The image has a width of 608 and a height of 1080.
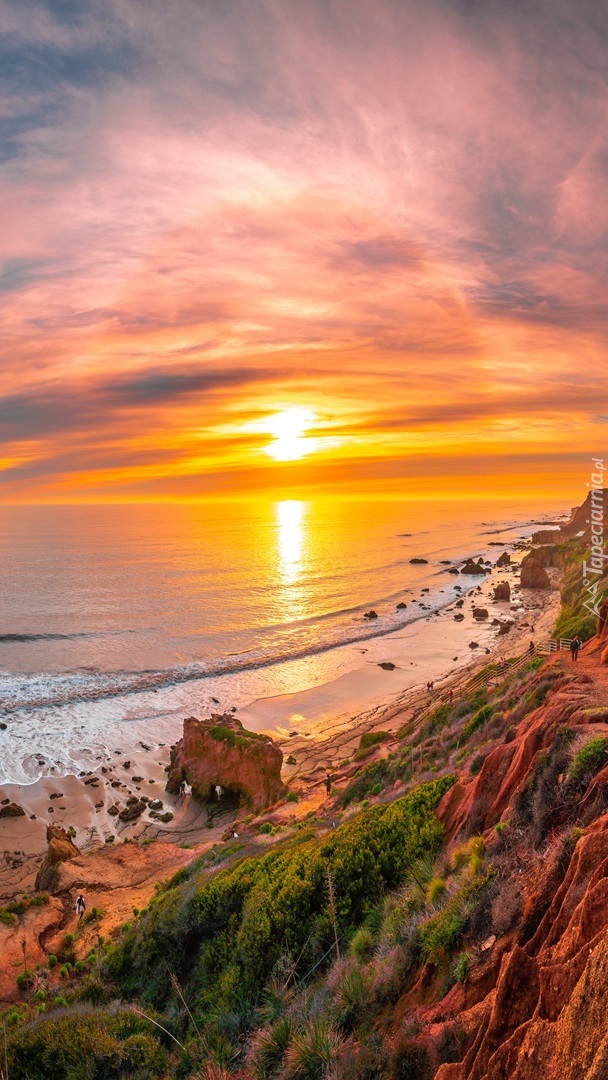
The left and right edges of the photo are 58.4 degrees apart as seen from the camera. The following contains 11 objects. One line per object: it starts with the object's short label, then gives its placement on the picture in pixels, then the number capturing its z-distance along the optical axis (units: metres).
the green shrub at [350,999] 8.68
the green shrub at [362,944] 10.55
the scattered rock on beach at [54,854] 21.38
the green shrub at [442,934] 8.45
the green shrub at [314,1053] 7.70
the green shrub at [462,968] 7.66
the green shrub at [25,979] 16.16
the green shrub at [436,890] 10.06
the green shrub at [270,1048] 8.52
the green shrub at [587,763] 9.20
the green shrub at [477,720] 20.28
